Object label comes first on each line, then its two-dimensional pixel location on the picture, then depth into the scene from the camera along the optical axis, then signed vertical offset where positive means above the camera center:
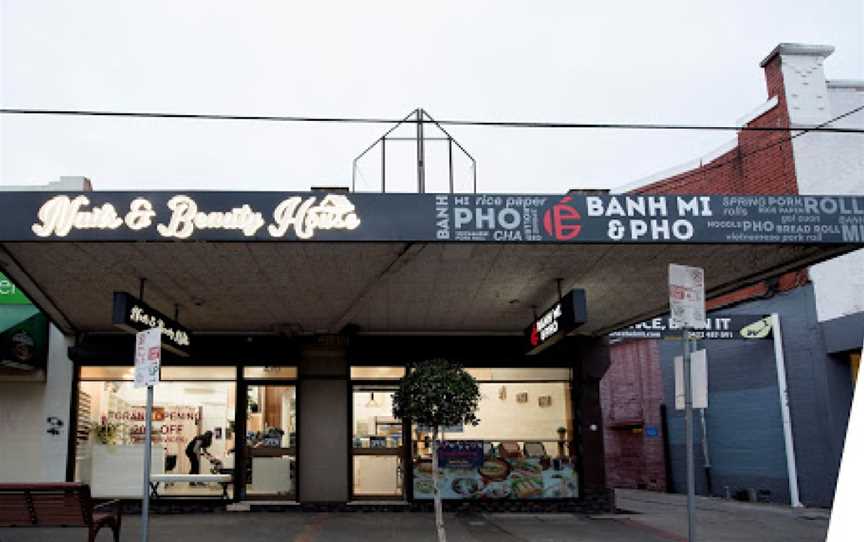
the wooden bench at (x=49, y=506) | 8.86 -0.83
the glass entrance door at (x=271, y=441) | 14.74 -0.26
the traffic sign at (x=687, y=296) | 7.32 +1.13
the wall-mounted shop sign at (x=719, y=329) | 16.31 +1.83
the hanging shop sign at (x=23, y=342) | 12.86 +1.51
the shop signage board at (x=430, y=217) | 8.88 +2.35
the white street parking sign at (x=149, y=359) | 8.32 +0.74
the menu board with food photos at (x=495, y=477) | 14.92 -1.03
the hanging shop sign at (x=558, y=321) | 10.06 +1.34
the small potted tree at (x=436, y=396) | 10.33 +0.36
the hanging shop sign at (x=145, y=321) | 9.35 +1.38
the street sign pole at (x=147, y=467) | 7.96 -0.37
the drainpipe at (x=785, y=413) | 16.11 +0.05
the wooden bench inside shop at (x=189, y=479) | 14.28 -0.89
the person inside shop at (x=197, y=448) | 14.67 -0.35
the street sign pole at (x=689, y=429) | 6.73 -0.10
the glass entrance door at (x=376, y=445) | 15.02 -0.39
